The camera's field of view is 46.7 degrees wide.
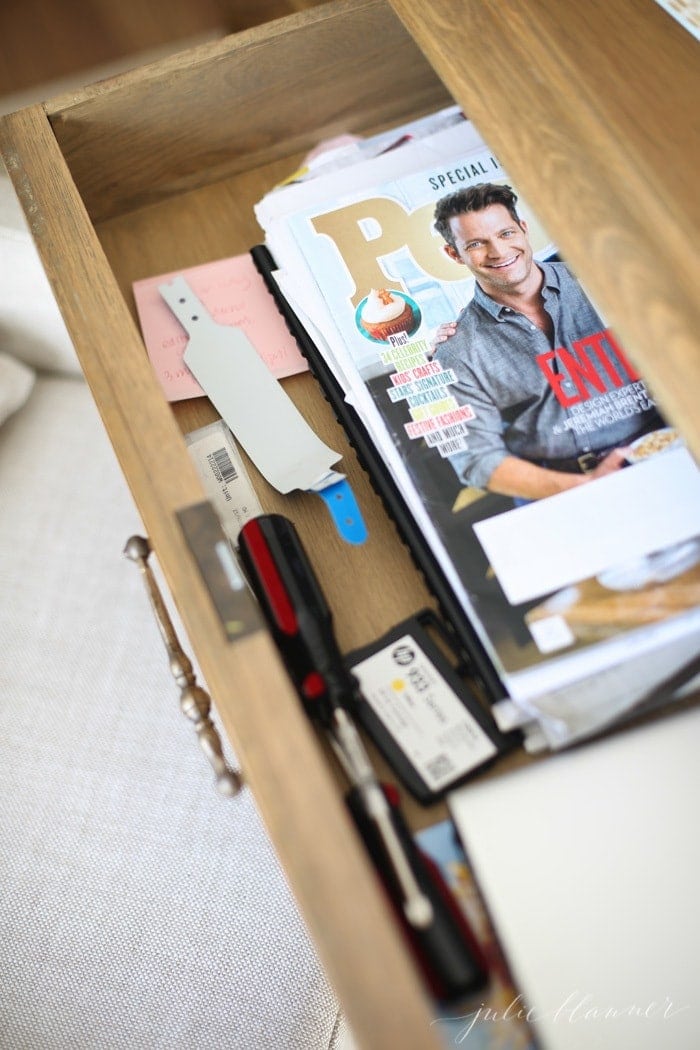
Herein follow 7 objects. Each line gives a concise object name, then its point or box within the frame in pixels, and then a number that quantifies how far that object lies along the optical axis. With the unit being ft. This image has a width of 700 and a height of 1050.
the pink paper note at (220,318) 2.34
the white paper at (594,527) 1.82
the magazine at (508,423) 1.76
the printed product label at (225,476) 2.11
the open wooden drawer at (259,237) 1.37
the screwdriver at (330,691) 1.47
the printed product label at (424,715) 1.76
